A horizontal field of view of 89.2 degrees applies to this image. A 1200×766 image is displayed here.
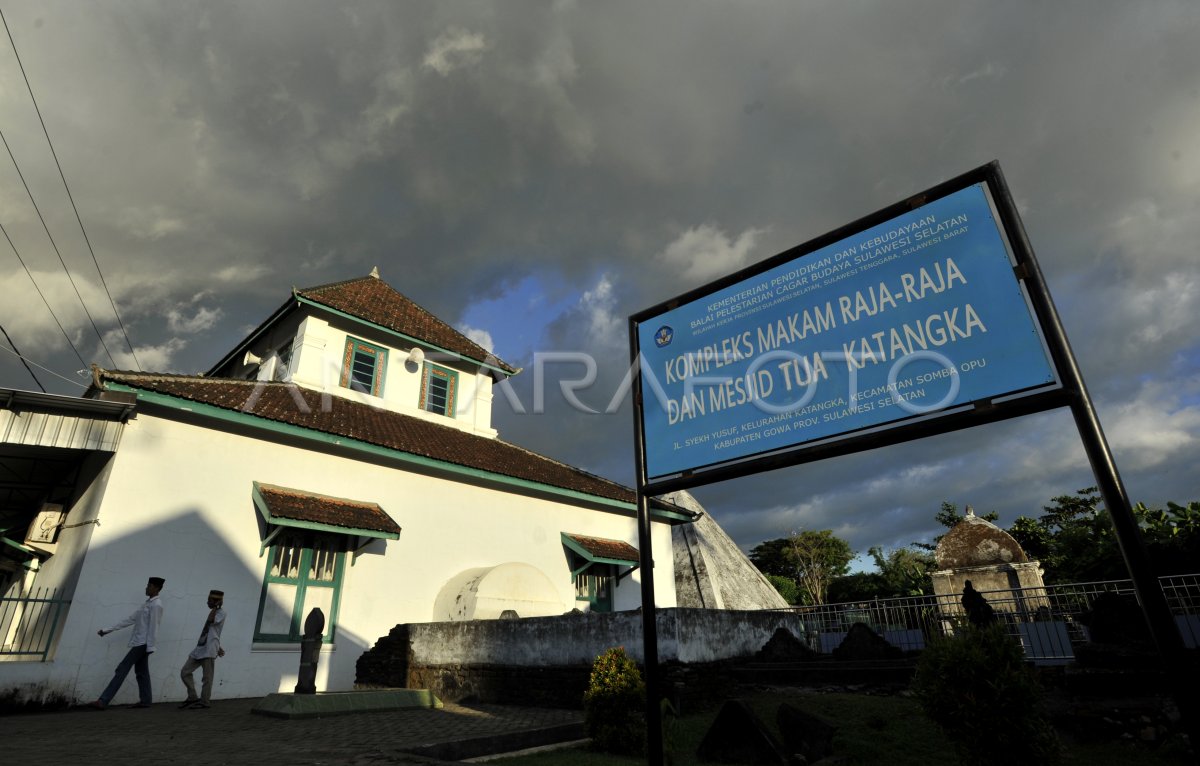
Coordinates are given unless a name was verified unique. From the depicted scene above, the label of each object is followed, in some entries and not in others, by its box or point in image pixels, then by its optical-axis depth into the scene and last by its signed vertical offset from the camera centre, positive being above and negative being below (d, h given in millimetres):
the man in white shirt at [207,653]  8859 +76
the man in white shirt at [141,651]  8625 +116
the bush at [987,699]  4079 -381
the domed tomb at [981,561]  23000 +2821
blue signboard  3475 +1796
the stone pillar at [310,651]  8391 +63
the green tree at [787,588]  46156 +3949
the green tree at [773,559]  57403 +7511
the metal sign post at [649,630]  4035 +113
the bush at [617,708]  6133 -570
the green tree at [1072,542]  17688 +4010
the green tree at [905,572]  34594 +4560
